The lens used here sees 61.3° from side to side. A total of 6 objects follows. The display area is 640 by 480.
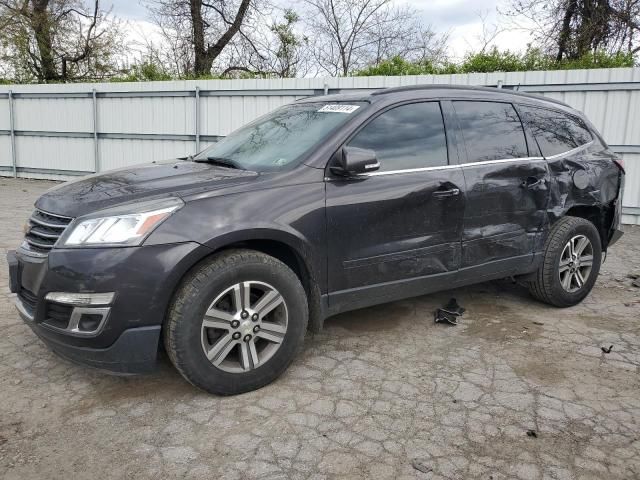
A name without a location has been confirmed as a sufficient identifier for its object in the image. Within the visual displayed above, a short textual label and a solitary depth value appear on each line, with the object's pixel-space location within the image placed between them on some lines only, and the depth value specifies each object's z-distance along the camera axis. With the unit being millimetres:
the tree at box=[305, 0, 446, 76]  21245
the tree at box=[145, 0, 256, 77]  20359
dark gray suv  2777
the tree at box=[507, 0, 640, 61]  13828
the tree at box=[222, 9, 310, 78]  21188
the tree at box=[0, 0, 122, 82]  20031
